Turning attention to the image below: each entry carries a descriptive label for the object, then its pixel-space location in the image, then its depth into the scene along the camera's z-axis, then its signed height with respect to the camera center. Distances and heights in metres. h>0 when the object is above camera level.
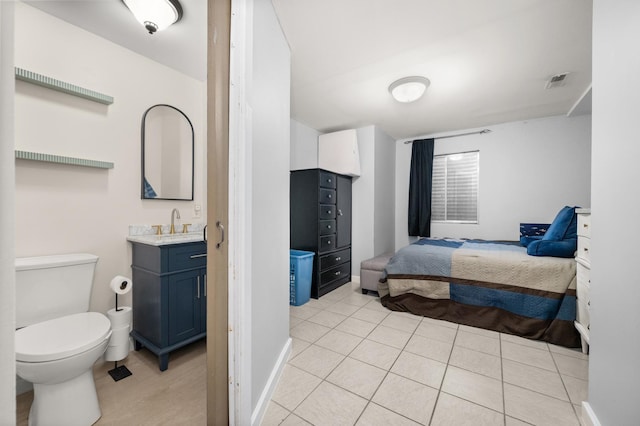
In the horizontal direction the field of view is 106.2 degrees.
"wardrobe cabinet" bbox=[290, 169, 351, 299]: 3.13 -0.17
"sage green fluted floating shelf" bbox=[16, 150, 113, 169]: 1.51 +0.35
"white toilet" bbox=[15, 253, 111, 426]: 1.14 -0.67
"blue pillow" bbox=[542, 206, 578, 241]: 2.31 -0.15
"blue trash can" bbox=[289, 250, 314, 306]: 2.80 -0.79
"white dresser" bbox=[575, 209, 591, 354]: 1.78 -0.51
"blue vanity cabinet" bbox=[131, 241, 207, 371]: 1.71 -0.65
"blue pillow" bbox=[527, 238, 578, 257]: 2.24 -0.36
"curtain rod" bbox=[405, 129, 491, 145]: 3.90 +1.29
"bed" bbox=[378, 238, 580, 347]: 2.07 -0.77
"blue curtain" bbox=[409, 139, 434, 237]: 4.30 +0.41
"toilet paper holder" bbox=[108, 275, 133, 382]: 1.64 -0.58
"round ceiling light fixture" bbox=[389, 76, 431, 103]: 2.44 +1.26
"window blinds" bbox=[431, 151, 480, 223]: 4.06 +0.40
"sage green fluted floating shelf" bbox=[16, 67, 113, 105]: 1.51 +0.84
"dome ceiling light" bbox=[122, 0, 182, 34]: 1.49 +1.27
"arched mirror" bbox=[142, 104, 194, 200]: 2.12 +0.52
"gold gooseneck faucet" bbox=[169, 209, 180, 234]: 2.24 -0.05
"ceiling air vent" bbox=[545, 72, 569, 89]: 2.41 +1.36
